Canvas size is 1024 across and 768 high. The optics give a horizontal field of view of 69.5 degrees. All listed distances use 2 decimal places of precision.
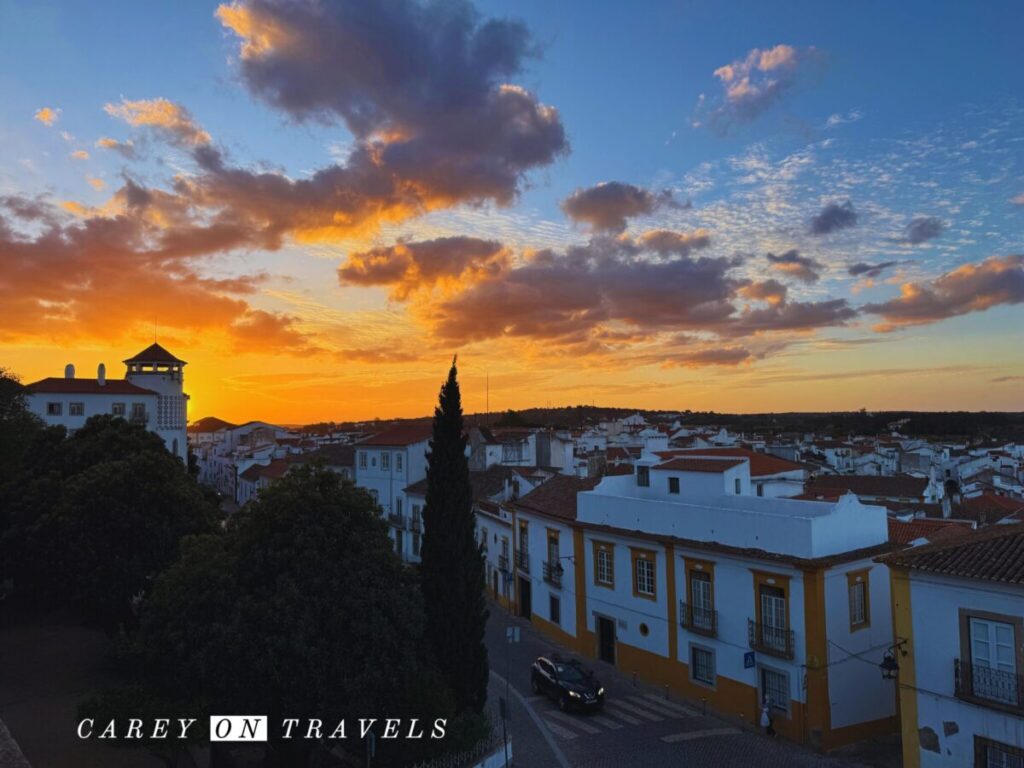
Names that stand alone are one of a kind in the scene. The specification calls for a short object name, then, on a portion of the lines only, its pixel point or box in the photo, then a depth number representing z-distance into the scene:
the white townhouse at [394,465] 49.94
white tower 70.12
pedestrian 21.64
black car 23.33
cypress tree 19.41
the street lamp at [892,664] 17.48
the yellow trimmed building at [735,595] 21.05
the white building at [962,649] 15.43
